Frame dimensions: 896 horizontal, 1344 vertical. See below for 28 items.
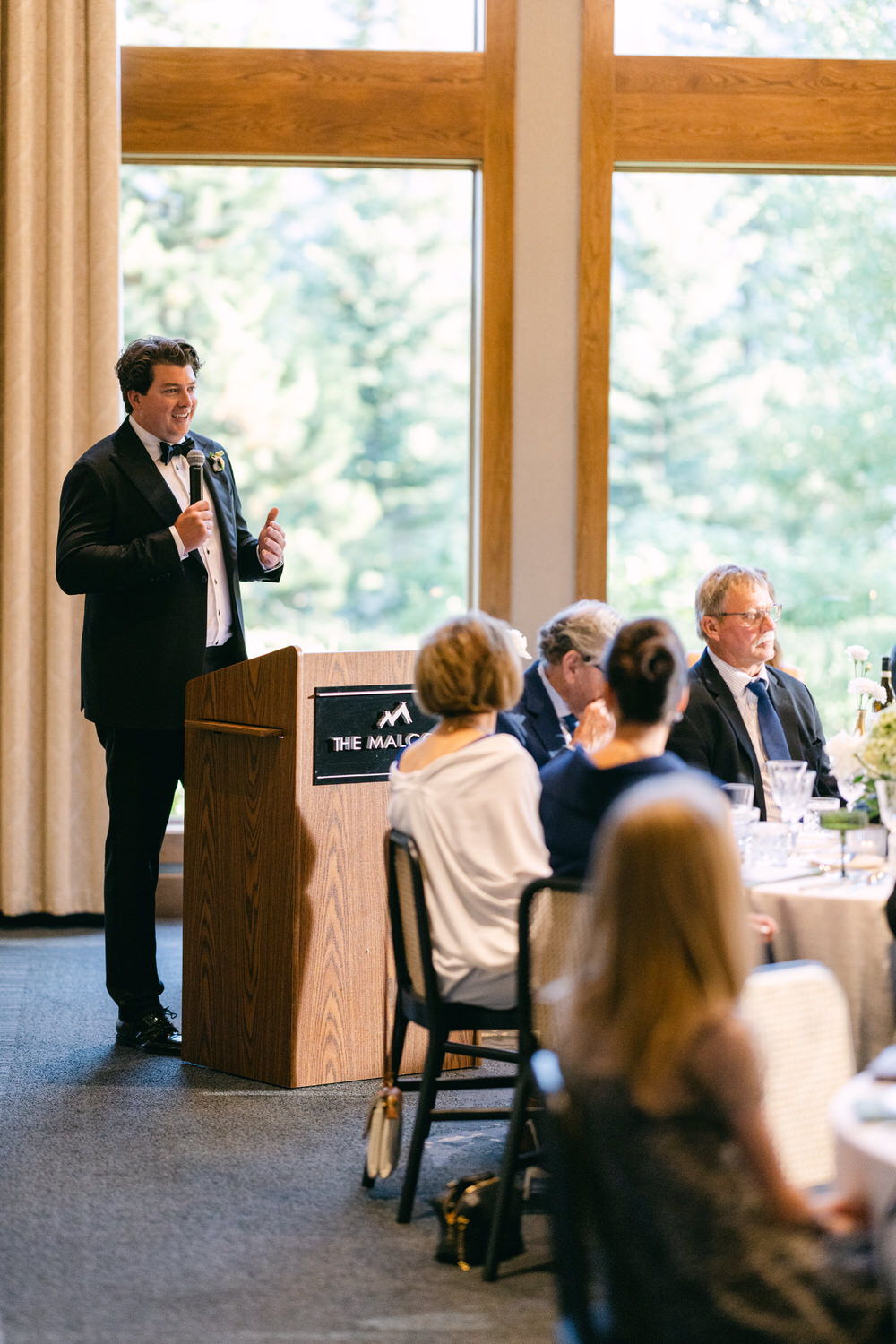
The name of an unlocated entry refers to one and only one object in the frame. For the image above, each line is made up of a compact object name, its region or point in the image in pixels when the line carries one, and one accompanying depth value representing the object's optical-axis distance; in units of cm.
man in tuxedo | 825
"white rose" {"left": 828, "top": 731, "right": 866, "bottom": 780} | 630
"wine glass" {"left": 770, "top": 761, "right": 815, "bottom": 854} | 635
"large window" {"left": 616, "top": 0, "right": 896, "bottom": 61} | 1168
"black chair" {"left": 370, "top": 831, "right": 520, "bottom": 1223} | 577
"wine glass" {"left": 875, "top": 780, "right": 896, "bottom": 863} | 602
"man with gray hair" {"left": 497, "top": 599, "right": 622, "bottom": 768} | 733
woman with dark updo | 532
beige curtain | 1112
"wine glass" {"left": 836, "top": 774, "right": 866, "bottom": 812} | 639
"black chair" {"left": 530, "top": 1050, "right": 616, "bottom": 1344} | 322
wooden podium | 745
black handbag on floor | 558
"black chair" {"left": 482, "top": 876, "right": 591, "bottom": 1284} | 540
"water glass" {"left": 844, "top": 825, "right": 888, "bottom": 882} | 614
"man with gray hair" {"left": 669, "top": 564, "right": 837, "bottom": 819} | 779
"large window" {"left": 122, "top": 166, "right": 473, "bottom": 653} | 1193
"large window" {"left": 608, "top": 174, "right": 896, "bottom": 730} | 1199
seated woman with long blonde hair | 316
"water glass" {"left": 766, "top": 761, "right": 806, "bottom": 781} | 634
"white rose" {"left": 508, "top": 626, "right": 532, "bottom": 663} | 724
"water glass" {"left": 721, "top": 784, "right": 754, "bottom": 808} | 645
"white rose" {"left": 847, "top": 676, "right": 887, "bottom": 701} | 722
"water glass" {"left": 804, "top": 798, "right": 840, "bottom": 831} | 640
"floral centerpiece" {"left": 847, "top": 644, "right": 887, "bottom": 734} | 723
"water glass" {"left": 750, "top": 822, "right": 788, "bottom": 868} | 615
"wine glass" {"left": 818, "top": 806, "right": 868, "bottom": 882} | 605
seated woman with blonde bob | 580
